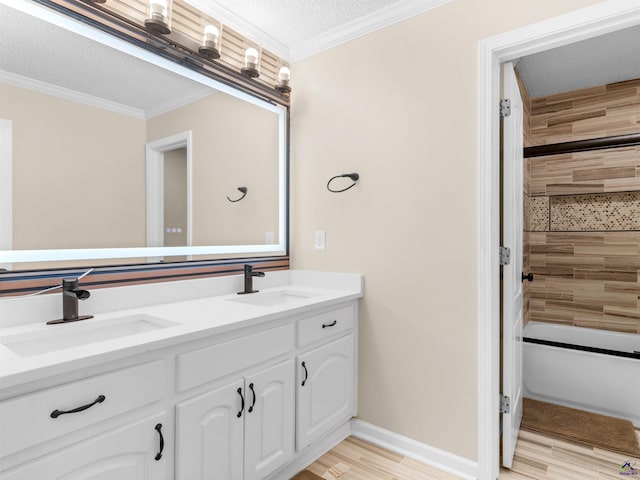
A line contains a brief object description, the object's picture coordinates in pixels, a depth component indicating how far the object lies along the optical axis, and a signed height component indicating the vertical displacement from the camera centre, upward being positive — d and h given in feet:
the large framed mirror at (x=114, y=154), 4.54 +1.29
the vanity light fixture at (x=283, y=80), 7.57 +3.24
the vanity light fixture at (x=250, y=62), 6.93 +3.31
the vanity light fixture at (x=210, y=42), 6.23 +3.32
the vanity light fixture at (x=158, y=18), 5.42 +3.25
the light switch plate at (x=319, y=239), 7.52 -0.02
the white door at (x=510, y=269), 5.87 -0.50
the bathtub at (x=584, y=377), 7.40 -2.95
